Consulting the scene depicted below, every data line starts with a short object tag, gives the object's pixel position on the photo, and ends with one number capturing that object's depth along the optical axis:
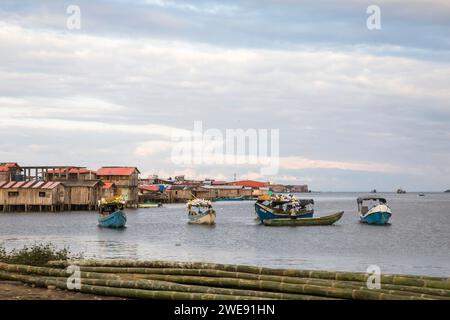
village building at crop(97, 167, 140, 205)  114.00
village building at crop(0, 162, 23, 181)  104.81
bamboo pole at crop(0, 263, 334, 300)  14.12
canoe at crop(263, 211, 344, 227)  72.54
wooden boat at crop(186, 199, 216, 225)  77.19
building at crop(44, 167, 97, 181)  108.51
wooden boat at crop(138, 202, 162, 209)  137.88
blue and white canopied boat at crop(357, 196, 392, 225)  78.06
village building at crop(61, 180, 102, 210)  100.94
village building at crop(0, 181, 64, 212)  97.44
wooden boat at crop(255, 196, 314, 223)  74.50
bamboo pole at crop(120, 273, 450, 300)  13.81
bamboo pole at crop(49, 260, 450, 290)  14.86
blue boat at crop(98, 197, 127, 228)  71.88
